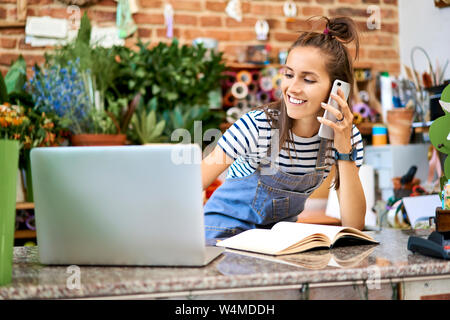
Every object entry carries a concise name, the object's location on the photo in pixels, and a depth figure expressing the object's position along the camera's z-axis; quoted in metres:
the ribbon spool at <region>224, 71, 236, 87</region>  3.28
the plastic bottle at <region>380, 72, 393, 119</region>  3.37
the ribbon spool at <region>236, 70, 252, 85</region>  3.29
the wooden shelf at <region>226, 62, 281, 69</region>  3.30
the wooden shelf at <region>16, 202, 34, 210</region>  2.51
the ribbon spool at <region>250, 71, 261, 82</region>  3.35
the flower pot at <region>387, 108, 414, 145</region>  3.15
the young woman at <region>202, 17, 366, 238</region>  1.50
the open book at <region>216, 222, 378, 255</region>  1.01
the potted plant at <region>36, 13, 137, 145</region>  2.64
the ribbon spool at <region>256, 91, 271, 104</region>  3.31
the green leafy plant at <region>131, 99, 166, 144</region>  2.78
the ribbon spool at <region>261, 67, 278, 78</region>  3.33
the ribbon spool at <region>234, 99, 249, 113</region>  3.28
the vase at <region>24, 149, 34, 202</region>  2.49
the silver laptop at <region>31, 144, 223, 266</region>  0.85
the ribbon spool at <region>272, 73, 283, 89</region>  3.30
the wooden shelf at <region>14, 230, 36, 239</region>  2.58
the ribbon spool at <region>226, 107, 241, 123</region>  3.21
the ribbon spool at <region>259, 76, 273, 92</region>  3.31
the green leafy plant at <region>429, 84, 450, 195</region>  1.20
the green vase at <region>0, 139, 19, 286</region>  0.79
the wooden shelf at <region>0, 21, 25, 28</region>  3.08
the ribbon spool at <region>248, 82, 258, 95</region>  3.32
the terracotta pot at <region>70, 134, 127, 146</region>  2.62
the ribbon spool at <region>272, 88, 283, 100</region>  3.32
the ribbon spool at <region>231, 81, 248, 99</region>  3.26
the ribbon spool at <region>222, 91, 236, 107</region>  3.27
